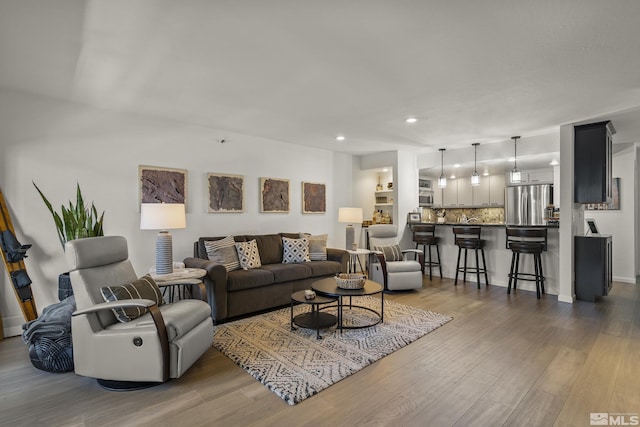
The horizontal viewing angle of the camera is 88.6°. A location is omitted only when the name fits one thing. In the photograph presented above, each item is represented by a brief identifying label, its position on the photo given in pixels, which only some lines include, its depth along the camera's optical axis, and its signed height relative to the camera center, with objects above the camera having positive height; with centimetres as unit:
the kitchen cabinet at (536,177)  682 +64
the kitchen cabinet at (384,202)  714 +14
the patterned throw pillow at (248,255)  430 -61
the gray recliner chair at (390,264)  494 -87
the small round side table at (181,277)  308 -66
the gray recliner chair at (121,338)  226 -89
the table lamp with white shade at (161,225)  336 -15
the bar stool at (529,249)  477 -62
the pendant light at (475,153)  574 +97
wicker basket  339 -76
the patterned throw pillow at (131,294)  242 -64
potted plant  330 -15
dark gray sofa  362 -85
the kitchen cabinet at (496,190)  741 +39
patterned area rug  243 -126
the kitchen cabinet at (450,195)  797 +31
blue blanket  260 -92
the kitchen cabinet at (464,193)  781 +34
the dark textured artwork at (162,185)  410 +33
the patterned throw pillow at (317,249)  498 -61
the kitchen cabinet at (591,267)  441 -83
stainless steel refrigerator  686 +8
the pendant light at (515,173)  509 +53
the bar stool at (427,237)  595 -54
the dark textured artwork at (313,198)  592 +20
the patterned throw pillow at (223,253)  414 -55
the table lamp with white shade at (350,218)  557 -16
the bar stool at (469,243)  539 -59
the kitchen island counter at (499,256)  497 -83
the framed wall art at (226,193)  472 +25
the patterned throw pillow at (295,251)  481 -62
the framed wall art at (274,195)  530 +24
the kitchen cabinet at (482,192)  760 +35
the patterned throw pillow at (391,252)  530 -72
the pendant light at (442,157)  624 +98
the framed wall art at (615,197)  588 +16
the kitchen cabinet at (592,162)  430 +59
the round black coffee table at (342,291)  327 -85
